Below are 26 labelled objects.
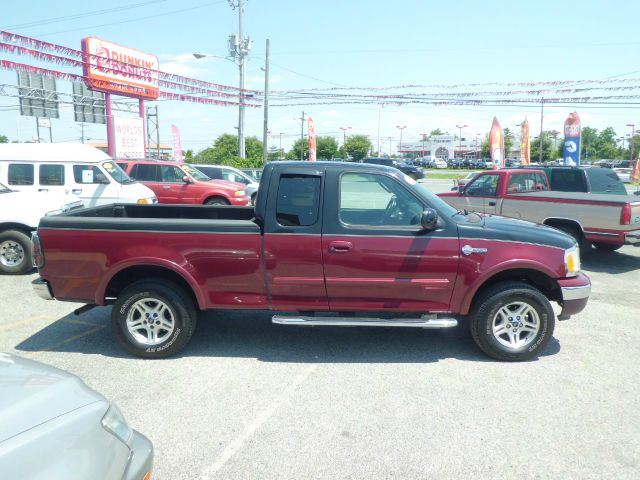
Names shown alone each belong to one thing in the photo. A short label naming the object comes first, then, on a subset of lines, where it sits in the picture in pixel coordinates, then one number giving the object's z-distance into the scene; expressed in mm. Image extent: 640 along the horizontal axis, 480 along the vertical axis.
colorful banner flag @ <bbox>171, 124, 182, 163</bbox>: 31516
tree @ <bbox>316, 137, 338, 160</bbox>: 89469
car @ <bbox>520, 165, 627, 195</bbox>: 10836
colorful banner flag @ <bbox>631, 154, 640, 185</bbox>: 29444
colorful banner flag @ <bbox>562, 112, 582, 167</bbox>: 26172
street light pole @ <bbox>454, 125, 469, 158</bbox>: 126412
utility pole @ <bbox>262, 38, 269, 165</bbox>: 29281
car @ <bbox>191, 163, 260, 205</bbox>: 17234
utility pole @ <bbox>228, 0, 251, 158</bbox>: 31141
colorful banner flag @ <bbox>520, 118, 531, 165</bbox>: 34375
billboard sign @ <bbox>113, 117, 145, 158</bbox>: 26844
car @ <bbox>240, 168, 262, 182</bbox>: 20216
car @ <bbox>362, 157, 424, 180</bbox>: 37500
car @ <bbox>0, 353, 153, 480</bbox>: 1806
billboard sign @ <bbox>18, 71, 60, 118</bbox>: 35156
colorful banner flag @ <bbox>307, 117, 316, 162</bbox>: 37309
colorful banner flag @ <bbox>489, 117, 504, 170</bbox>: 30516
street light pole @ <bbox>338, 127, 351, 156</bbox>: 87200
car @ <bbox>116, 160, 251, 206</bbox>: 14328
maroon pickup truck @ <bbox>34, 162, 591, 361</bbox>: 4602
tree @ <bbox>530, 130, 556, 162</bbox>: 82306
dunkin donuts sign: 26328
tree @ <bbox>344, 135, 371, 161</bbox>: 87688
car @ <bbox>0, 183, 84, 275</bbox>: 7957
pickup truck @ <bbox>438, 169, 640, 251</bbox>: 8352
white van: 9906
